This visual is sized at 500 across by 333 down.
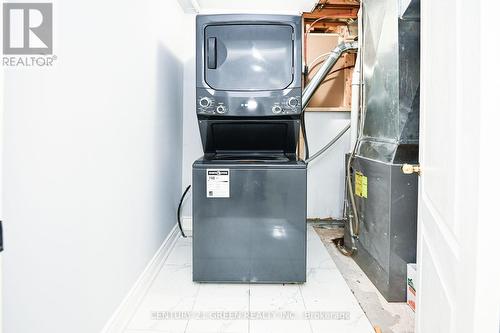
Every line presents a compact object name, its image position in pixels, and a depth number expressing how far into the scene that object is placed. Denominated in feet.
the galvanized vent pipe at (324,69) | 8.43
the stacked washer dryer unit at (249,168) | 6.37
